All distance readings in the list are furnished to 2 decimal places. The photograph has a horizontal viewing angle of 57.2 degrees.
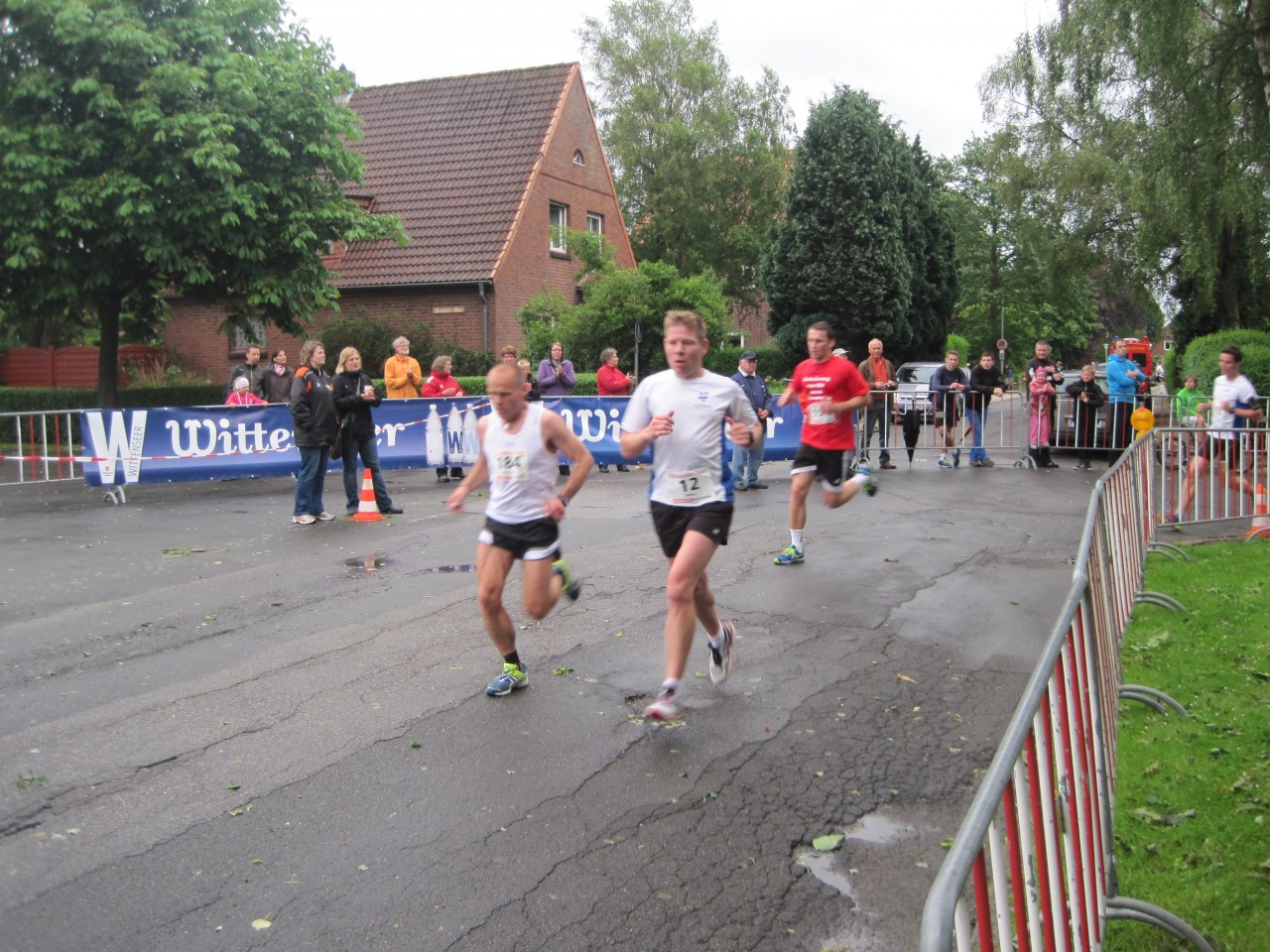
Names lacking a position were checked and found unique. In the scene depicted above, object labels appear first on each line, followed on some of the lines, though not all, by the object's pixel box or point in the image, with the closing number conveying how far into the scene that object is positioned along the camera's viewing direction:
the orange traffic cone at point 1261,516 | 11.67
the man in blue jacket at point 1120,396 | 18.69
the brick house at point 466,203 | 32.25
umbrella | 18.30
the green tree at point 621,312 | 26.97
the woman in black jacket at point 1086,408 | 18.66
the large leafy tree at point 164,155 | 20.45
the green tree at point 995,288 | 60.81
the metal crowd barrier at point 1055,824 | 2.04
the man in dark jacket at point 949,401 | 18.70
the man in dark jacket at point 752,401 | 15.19
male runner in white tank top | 6.35
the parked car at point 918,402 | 18.55
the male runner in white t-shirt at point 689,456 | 6.00
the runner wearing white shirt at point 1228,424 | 11.77
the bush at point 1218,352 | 19.47
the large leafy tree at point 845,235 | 36.03
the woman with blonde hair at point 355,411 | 13.22
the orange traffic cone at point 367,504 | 13.37
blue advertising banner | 15.84
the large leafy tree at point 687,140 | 49.75
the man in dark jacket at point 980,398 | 18.50
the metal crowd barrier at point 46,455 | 17.17
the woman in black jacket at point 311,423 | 12.86
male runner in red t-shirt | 9.90
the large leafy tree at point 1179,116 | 16.45
